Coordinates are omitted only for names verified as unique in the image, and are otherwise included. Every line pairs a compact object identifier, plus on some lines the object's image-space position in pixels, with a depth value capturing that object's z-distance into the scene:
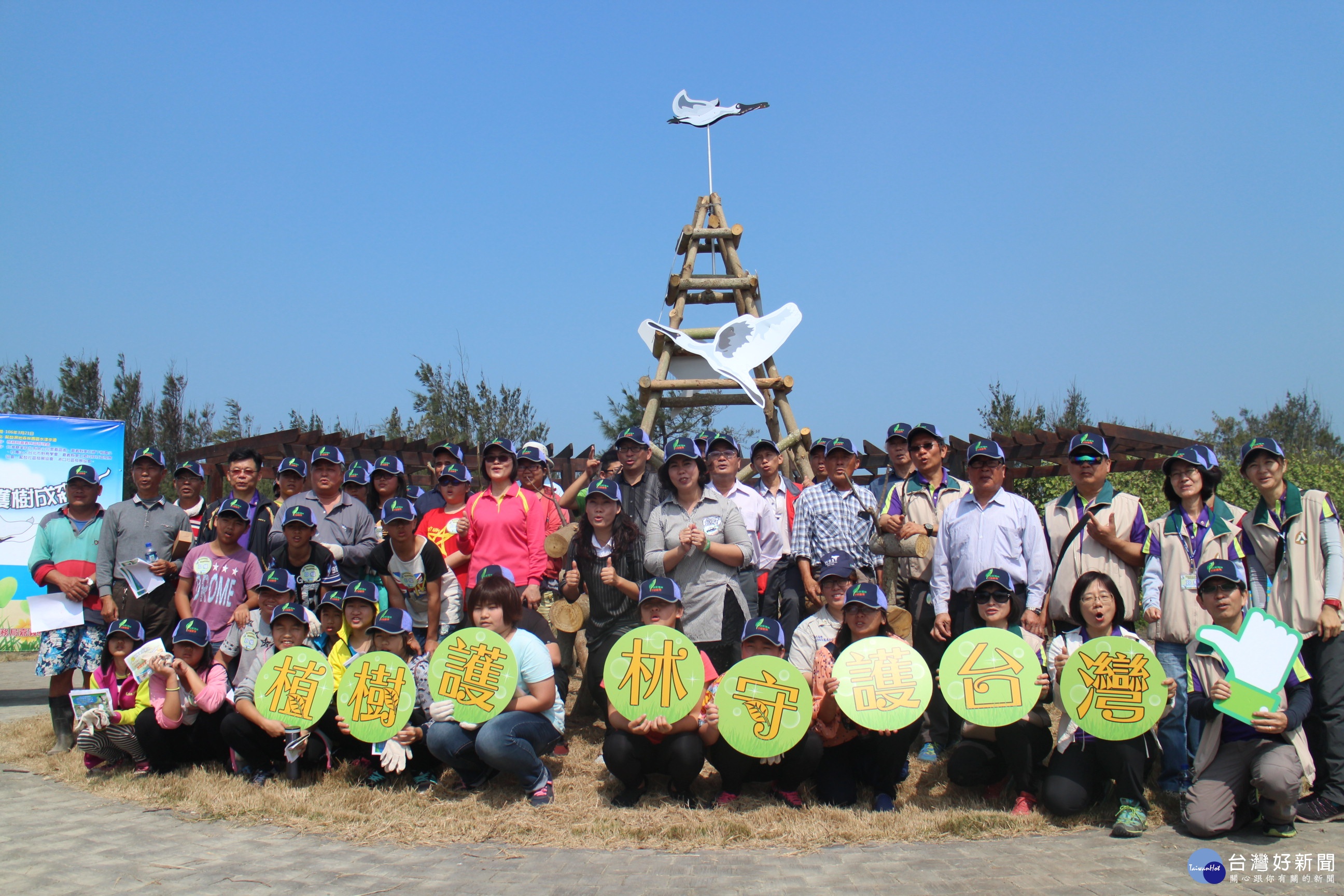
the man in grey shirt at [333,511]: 5.21
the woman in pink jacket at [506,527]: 5.20
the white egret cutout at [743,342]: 9.65
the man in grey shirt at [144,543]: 5.35
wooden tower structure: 9.70
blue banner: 8.30
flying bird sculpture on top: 10.42
